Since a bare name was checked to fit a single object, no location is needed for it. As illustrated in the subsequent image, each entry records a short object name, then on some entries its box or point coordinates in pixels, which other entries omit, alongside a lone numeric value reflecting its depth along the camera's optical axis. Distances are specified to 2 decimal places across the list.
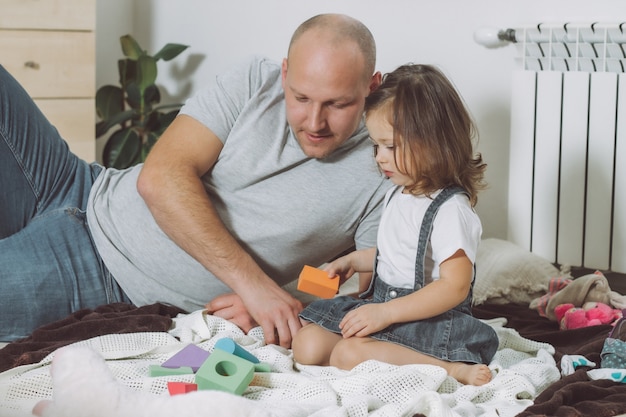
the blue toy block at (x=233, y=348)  2.28
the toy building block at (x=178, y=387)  2.12
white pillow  2.85
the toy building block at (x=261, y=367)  2.27
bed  1.97
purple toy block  2.27
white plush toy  1.96
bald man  2.46
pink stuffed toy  2.61
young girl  2.26
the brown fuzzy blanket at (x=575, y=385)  2.14
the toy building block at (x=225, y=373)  2.14
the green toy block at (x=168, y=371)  2.22
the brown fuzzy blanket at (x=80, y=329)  2.33
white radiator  2.94
